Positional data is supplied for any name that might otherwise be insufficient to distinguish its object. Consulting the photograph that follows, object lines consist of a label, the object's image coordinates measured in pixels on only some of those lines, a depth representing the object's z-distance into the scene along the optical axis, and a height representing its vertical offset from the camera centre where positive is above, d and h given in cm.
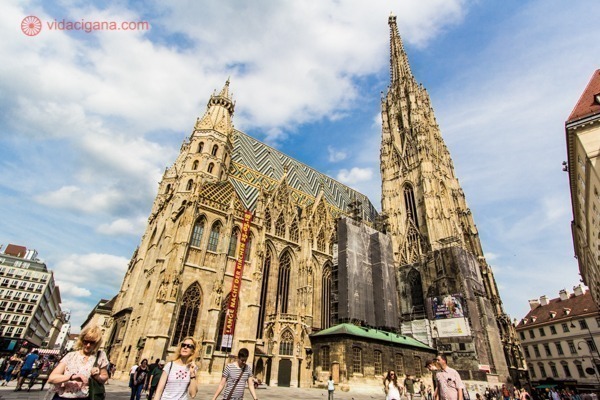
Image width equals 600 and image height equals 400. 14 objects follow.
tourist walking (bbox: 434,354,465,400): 472 -11
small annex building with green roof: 2228 +109
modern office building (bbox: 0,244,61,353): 4936 +857
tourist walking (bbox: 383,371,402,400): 757 -40
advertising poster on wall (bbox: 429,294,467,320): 2730 +554
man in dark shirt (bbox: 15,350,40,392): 960 -42
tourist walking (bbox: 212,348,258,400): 467 -20
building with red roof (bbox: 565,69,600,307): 1625 +1155
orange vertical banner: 2099 +490
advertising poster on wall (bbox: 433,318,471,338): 2648 +378
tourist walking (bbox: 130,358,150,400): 804 -48
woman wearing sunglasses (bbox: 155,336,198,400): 352 -17
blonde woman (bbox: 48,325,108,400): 302 -14
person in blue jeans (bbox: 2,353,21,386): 1205 -61
